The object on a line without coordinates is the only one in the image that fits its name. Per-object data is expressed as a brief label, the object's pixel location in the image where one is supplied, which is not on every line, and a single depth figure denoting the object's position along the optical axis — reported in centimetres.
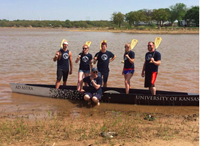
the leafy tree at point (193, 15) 8056
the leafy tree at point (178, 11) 9469
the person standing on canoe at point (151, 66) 713
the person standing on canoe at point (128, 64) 748
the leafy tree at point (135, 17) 9006
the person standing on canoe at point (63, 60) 796
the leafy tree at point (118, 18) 9612
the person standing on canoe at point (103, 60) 779
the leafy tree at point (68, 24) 13075
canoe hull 757
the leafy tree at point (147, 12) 12193
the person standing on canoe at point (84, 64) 789
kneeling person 706
